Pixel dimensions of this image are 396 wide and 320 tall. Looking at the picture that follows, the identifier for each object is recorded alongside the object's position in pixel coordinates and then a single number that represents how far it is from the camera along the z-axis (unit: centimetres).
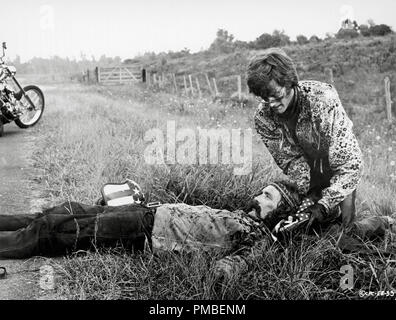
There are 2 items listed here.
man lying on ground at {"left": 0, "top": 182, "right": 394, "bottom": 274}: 239
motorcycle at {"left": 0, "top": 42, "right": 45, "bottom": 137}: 576
